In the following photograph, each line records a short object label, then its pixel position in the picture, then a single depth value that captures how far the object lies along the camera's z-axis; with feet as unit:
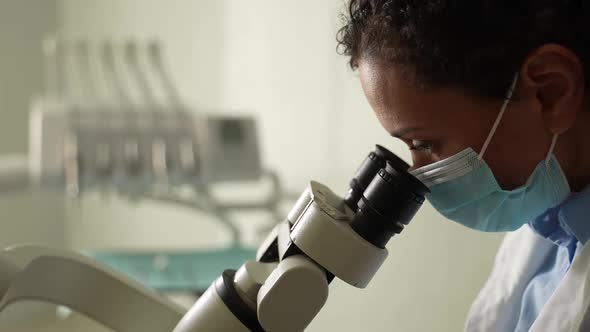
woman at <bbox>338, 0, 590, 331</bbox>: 1.87
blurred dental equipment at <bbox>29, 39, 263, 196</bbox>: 4.20
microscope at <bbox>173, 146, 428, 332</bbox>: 1.83
